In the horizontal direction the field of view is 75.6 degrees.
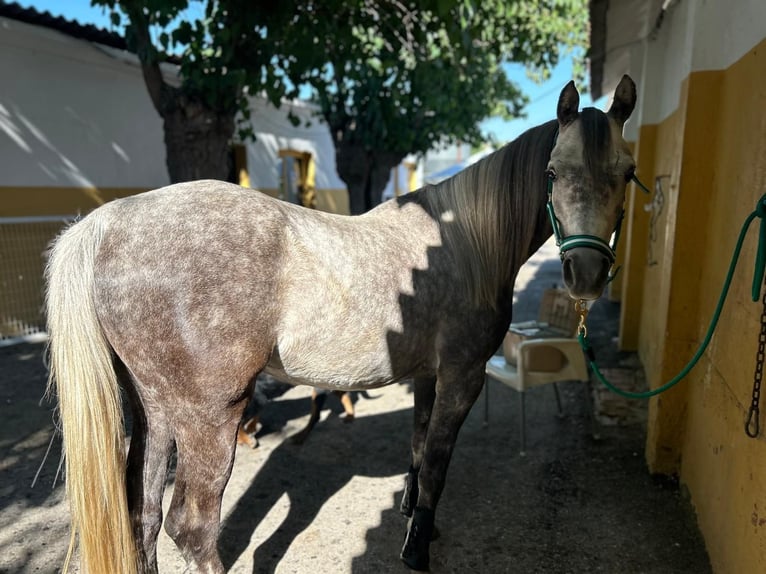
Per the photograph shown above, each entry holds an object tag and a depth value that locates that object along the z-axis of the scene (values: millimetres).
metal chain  1662
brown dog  3429
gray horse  1664
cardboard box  3545
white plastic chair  3408
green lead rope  1602
